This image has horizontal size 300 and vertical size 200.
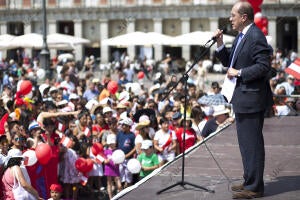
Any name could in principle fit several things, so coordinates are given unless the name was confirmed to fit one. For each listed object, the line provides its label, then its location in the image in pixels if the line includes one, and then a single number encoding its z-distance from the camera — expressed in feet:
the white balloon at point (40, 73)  81.74
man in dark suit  21.42
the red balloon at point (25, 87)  52.49
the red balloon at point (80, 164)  36.94
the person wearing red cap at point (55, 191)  29.76
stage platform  22.60
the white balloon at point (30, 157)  30.91
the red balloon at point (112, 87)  57.26
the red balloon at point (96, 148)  38.70
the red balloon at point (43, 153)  31.83
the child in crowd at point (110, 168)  38.73
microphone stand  22.02
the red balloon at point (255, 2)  56.71
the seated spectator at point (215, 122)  38.75
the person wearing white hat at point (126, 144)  39.01
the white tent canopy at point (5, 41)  84.95
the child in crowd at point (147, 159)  37.35
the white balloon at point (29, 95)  53.01
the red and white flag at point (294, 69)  39.94
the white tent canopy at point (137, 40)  103.40
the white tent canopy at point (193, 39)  109.41
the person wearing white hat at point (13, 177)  28.48
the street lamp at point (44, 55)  86.43
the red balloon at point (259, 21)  59.75
